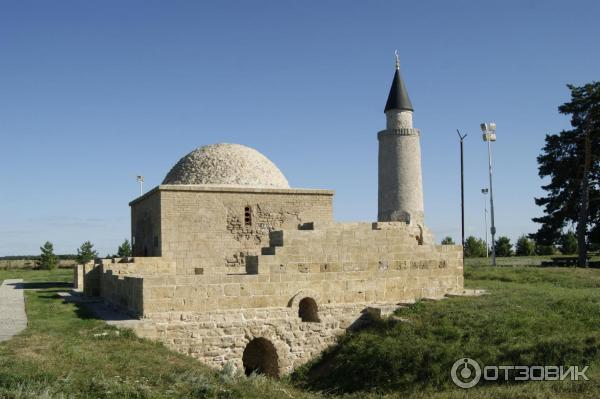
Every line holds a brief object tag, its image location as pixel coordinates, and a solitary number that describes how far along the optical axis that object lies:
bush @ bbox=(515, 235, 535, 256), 44.09
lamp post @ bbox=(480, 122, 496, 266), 30.16
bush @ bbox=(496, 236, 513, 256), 43.41
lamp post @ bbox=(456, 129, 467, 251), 32.19
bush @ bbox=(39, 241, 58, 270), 35.56
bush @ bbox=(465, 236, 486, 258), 43.94
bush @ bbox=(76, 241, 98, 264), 37.84
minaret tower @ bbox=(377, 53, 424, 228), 25.12
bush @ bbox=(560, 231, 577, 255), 40.53
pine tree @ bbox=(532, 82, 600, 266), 30.00
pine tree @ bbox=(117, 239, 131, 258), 39.06
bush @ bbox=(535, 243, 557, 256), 44.10
